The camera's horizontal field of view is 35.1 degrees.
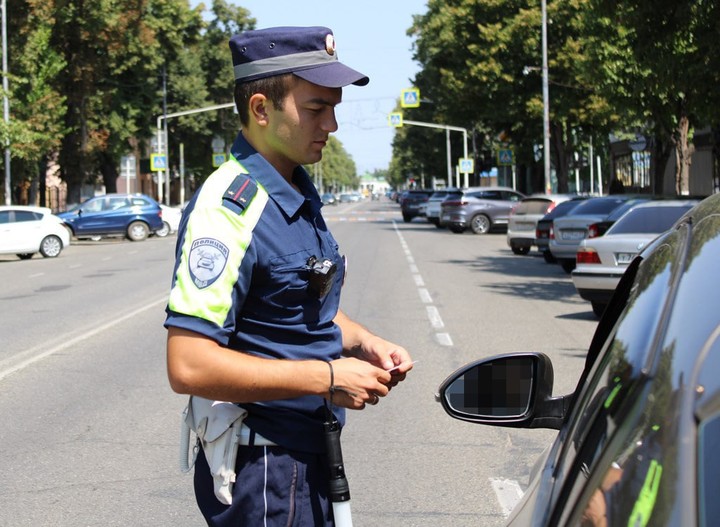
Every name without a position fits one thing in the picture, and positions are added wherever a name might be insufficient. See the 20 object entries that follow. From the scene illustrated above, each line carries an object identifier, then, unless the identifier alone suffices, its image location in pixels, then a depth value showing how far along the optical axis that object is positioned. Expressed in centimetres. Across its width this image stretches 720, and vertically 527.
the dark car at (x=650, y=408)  137
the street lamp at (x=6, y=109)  3656
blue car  3938
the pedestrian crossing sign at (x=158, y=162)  5712
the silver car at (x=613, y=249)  1440
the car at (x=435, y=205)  4972
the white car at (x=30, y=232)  2973
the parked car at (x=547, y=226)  2464
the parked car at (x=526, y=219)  2853
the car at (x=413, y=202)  5772
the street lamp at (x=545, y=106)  4206
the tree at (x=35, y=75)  4016
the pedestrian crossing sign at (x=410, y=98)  6053
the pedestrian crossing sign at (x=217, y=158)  7388
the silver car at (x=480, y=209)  4112
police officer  241
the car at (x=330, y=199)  14008
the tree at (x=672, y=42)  1858
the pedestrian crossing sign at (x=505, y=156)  5169
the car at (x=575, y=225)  2203
